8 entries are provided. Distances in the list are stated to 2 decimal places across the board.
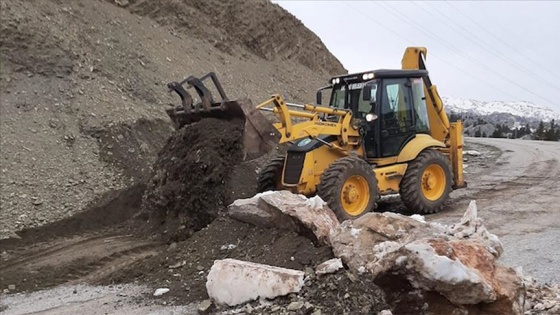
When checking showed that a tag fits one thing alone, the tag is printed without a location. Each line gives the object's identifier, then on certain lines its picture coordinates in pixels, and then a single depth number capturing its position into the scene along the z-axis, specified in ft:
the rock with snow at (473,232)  15.72
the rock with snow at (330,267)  15.99
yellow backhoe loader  26.13
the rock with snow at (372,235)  16.16
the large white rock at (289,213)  19.25
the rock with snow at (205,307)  16.60
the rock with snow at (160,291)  18.86
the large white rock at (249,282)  15.80
